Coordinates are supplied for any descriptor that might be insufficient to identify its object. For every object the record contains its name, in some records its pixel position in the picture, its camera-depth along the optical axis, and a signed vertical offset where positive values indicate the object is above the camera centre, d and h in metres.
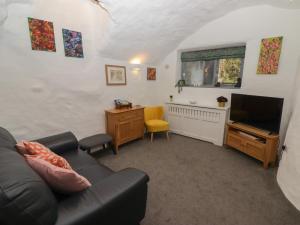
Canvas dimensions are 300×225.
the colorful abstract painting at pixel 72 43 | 2.33 +0.60
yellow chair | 3.41 -0.83
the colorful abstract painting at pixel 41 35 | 2.00 +0.63
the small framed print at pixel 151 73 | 3.92 +0.26
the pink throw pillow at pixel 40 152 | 1.20 -0.54
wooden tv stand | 2.33 -0.91
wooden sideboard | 2.91 -0.78
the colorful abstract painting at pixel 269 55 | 2.55 +0.47
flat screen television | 2.33 -0.43
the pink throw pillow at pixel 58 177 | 0.98 -0.58
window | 3.23 +0.37
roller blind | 3.10 +0.63
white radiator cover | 3.20 -0.81
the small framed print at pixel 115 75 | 3.02 +0.17
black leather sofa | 0.71 -0.71
